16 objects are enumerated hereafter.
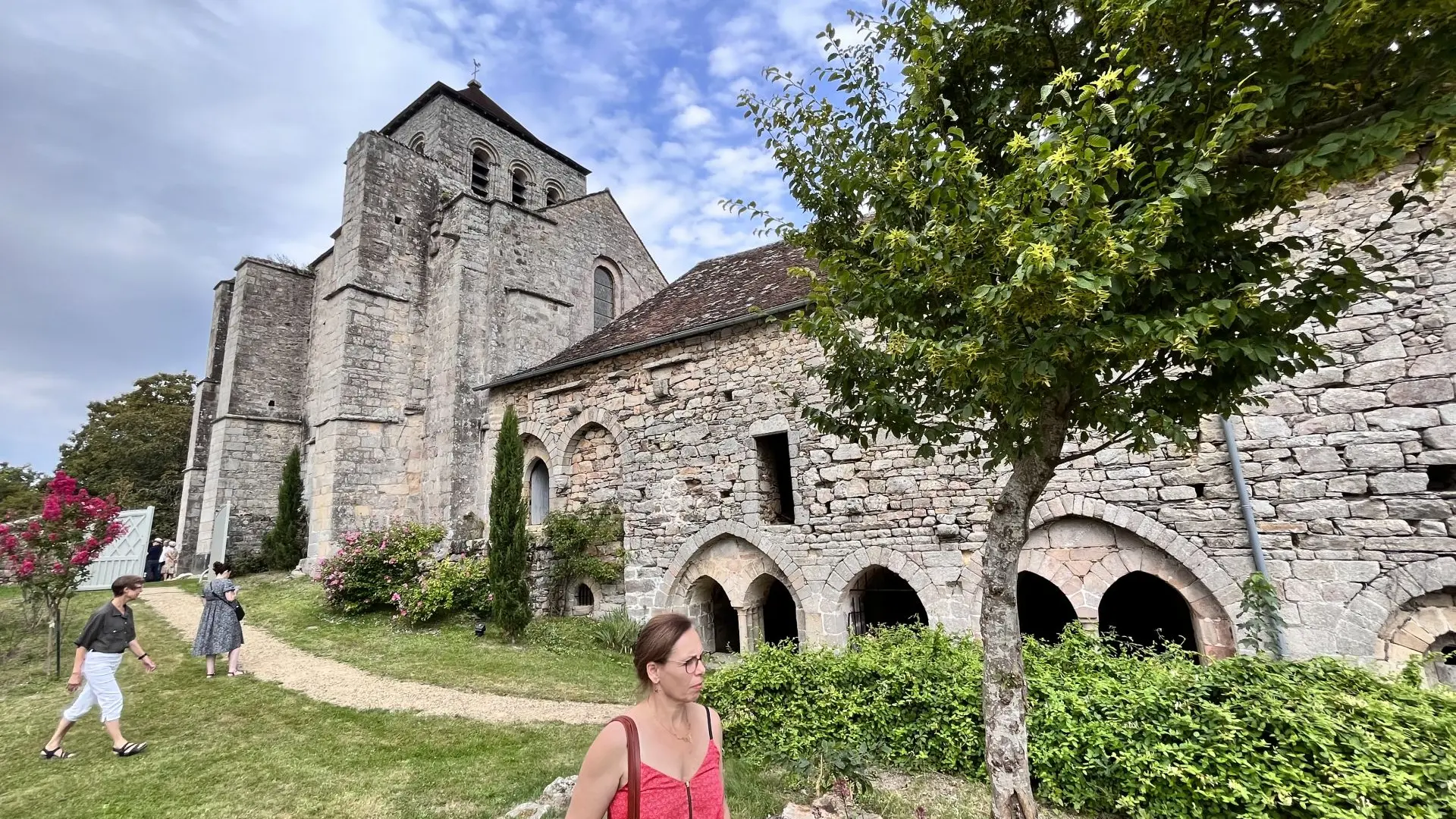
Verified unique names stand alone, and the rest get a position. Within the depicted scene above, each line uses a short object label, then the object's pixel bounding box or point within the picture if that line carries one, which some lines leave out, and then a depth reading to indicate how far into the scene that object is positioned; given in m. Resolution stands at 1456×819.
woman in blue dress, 7.14
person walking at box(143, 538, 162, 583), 15.66
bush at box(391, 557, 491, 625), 10.09
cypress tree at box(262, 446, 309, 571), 14.51
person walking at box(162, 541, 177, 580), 15.80
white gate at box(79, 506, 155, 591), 13.39
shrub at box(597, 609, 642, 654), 9.08
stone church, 5.65
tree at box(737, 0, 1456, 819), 2.40
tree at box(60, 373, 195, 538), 22.38
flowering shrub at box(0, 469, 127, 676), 7.11
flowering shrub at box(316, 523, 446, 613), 10.48
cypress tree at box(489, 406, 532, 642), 9.46
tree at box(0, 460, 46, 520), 21.94
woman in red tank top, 1.65
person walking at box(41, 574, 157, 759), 4.87
